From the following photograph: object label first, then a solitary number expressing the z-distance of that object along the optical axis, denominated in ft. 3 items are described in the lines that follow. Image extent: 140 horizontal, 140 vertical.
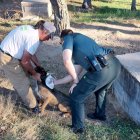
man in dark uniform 11.17
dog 13.30
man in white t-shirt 12.11
